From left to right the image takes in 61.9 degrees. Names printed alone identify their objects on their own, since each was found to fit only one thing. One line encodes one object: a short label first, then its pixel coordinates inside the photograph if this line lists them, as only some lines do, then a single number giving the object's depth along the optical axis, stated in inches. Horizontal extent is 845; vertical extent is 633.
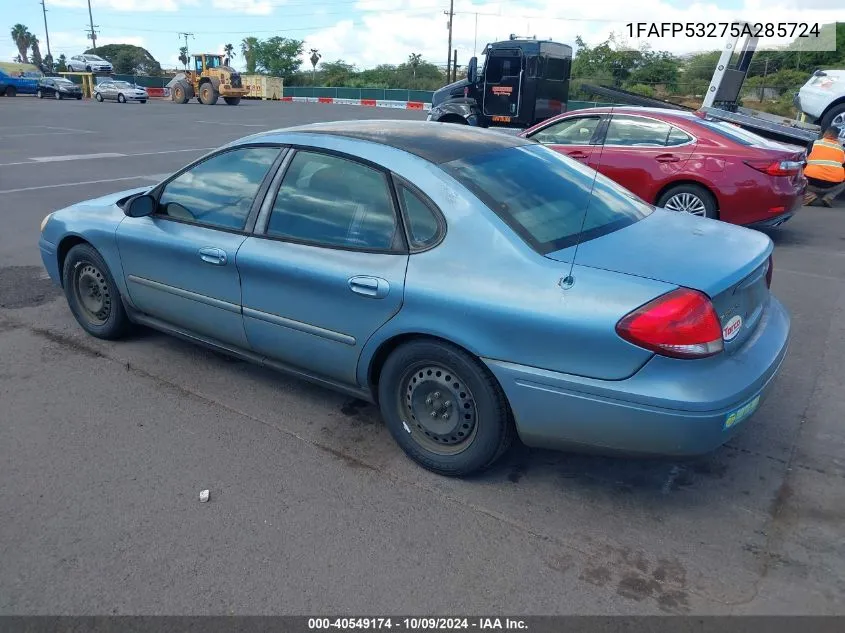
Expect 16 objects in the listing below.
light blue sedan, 110.3
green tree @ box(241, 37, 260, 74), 3885.3
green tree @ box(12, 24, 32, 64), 4943.4
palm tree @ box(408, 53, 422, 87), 3048.7
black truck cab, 656.4
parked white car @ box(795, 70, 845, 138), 488.5
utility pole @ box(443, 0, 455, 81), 2387.1
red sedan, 303.1
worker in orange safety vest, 414.0
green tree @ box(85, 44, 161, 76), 3319.4
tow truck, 437.7
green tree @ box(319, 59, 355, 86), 2761.3
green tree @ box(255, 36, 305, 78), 3814.0
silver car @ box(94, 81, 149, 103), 1632.6
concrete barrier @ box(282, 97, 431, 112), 1825.8
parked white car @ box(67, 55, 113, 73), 2167.8
